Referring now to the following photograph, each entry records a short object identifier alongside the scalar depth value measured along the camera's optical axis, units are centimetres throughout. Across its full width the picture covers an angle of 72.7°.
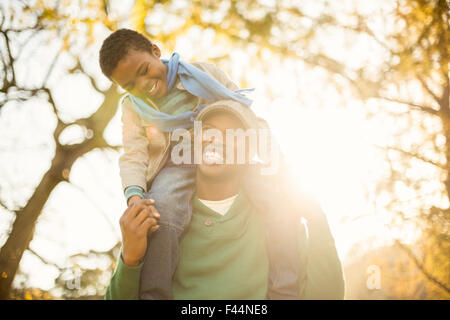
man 132
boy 142
